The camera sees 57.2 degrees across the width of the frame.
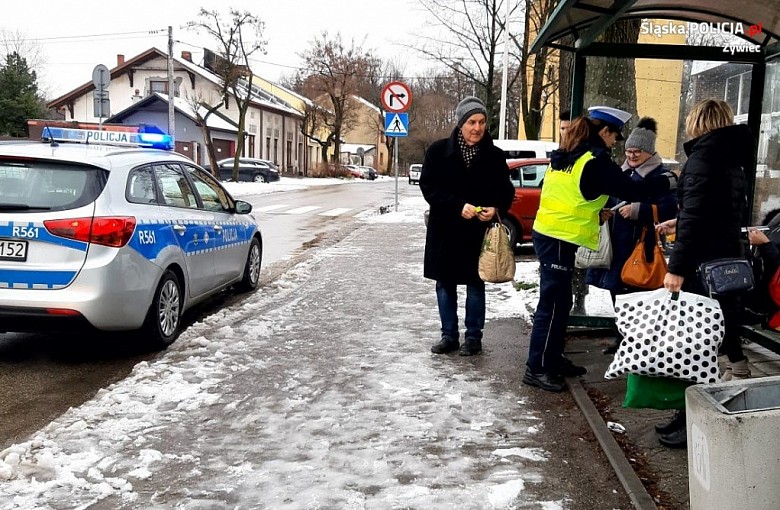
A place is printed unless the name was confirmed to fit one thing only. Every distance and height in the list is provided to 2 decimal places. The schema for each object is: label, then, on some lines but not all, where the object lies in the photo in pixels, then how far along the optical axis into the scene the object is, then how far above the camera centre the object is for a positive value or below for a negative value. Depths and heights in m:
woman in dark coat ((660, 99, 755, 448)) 3.72 -0.16
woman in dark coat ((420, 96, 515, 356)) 5.43 -0.23
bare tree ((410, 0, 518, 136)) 25.81 +4.11
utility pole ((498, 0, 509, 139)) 23.50 +2.21
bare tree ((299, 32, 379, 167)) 58.72 +7.10
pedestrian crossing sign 17.62 +0.85
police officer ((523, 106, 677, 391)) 4.48 -0.30
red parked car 11.92 -0.56
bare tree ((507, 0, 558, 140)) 20.44 +2.67
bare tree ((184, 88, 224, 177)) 41.16 +1.76
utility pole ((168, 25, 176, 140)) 32.47 +2.19
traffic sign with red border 16.62 +1.47
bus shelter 5.53 +0.87
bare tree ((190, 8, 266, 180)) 41.97 +6.29
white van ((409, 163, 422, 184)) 58.22 -1.08
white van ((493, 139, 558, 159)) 17.61 +0.30
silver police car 5.07 -0.61
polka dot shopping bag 3.49 -0.85
